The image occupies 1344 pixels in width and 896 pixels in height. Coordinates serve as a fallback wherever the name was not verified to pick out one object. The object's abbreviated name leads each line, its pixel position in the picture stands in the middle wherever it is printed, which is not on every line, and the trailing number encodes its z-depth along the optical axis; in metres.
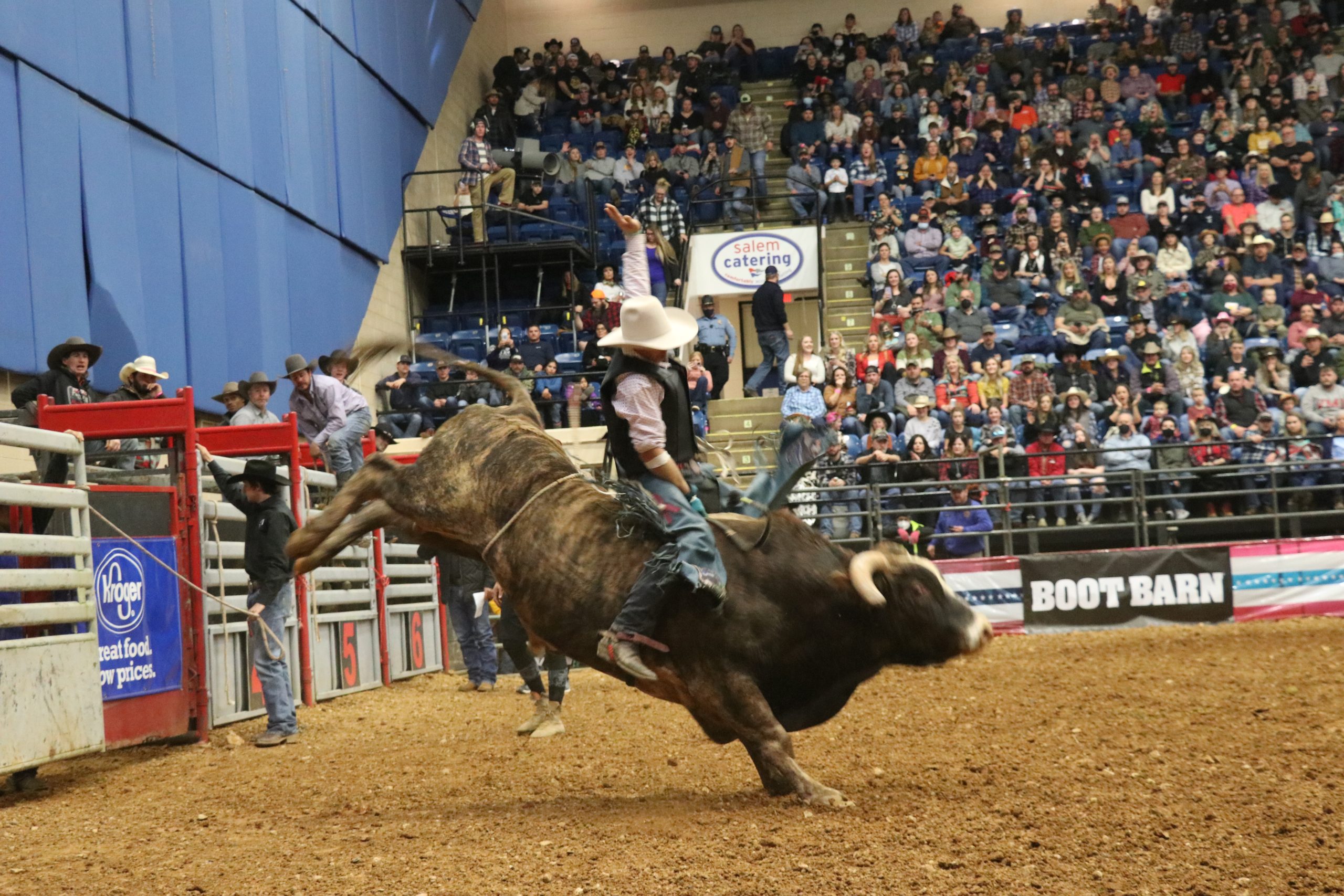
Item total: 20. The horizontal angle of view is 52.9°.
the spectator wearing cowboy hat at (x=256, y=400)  11.68
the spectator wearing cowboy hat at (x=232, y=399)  12.95
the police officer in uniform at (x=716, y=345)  18.97
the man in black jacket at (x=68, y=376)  9.76
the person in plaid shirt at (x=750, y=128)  24.33
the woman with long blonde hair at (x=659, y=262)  19.36
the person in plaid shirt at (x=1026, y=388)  16.58
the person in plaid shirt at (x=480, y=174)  22.53
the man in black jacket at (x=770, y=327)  19.14
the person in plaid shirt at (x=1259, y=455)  15.23
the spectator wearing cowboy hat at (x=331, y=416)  11.10
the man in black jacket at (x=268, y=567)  8.55
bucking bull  5.75
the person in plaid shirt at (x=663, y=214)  21.62
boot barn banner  14.51
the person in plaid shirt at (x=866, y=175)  22.42
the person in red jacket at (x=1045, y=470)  15.41
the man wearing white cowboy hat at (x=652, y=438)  5.70
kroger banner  7.63
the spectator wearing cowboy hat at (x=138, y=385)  10.26
